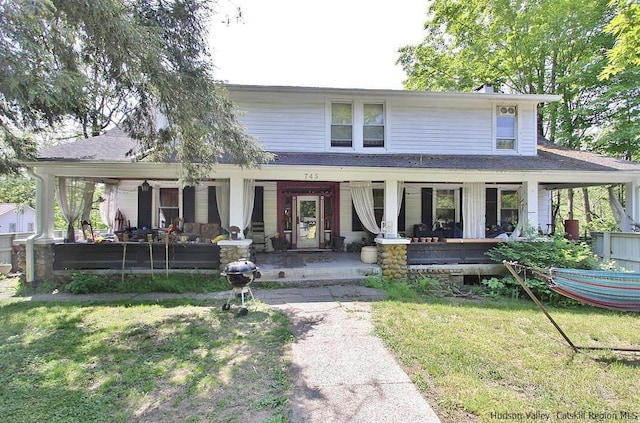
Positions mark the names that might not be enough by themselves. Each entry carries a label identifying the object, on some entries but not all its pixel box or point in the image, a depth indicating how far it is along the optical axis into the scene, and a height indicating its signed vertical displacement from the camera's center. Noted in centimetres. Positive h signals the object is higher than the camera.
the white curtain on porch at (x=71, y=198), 834 +30
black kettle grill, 551 -110
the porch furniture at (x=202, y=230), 1038 -65
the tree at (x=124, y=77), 348 +193
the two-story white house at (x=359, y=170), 812 +98
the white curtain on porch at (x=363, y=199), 931 +32
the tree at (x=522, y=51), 1415 +783
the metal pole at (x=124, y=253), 785 -105
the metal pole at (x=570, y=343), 424 -174
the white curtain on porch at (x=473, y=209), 963 +5
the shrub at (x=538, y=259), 743 -114
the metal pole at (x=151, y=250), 780 -100
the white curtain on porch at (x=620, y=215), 913 -11
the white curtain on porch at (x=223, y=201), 945 +26
